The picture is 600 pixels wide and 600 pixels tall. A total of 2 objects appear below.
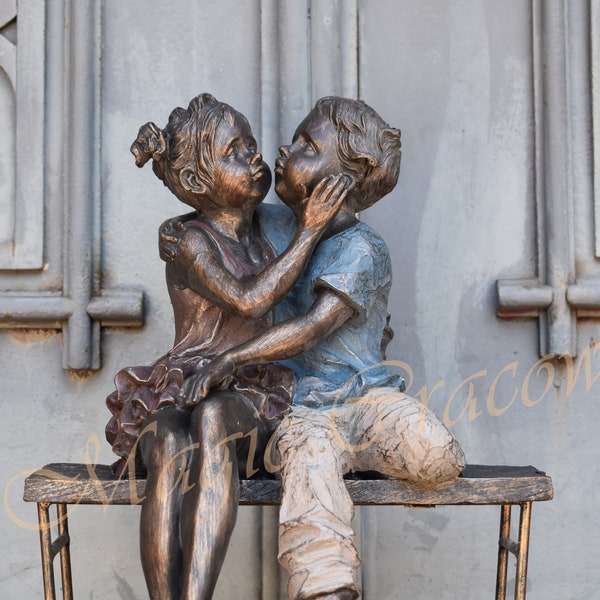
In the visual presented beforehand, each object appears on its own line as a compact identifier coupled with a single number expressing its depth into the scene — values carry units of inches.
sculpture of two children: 59.8
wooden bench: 61.6
